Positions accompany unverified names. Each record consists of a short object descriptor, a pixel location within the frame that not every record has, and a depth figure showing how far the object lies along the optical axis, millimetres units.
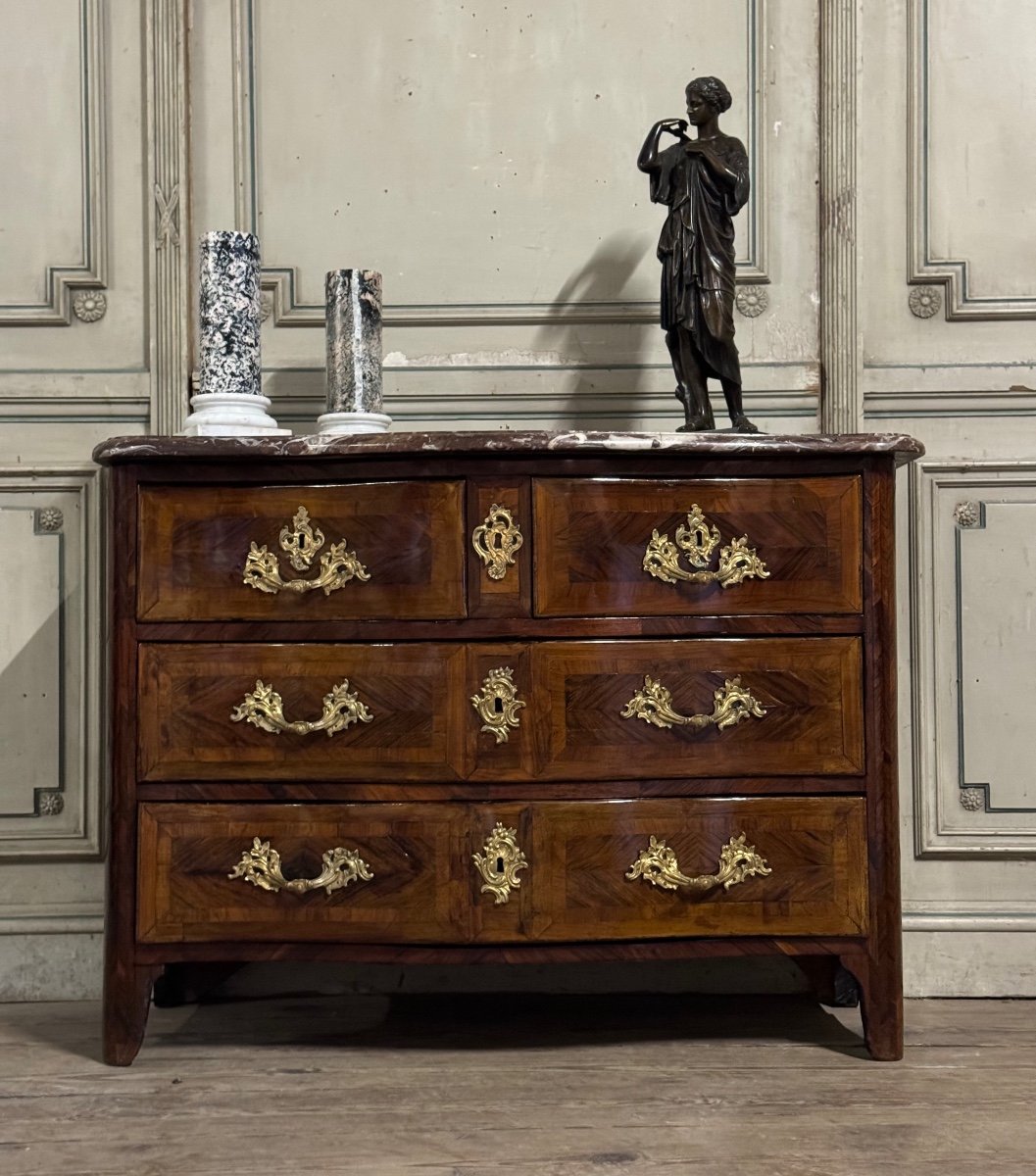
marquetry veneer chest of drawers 1524
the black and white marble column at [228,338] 1735
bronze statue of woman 1800
